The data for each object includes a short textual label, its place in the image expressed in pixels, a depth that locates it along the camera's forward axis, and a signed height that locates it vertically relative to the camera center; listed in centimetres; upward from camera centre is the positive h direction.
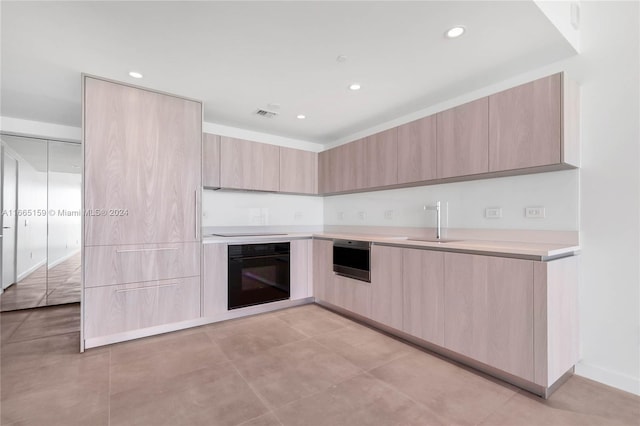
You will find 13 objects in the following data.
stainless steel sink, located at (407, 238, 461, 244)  282 -25
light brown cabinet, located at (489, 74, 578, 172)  192 +63
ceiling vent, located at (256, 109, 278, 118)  326 +117
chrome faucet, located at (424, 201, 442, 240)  285 -5
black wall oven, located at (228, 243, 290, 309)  313 -68
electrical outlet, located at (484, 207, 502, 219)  250 +1
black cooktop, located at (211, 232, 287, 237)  343 -26
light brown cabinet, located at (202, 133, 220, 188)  329 +61
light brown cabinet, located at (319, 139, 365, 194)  357 +61
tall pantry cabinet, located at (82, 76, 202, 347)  245 +4
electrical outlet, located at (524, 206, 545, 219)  223 +2
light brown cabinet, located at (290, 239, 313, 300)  356 -69
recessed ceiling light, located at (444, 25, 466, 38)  181 +117
